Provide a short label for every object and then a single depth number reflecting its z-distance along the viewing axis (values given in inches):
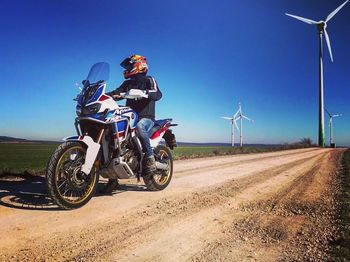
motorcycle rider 270.4
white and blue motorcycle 206.7
